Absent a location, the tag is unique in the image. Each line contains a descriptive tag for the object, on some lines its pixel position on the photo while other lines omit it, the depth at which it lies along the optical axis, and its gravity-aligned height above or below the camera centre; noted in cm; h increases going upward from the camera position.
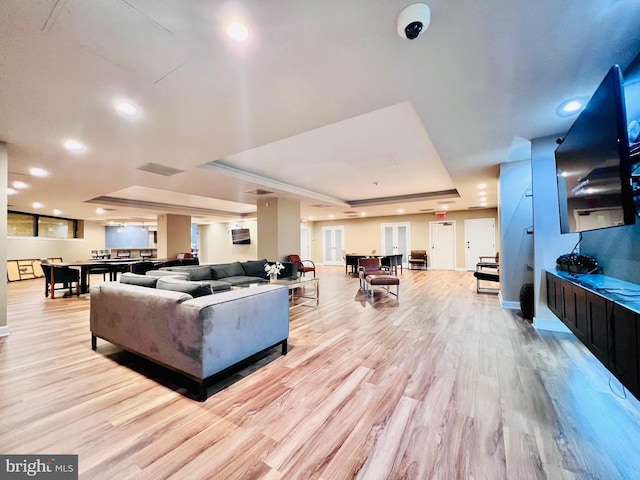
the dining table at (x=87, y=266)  578 -53
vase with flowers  461 -50
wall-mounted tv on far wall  1248 +37
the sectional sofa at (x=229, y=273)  455 -61
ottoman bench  518 -80
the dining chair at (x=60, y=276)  579 -68
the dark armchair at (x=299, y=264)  659 -56
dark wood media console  138 -55
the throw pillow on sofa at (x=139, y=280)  278 -39
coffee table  461 -117
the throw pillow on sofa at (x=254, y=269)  585 -59
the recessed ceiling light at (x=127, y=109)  242 +133
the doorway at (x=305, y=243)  1386 -1
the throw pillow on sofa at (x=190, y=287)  238 -41
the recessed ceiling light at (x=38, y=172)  430 +130
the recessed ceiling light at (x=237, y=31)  155 +133
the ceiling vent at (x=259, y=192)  603 +126
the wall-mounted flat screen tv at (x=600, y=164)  147 +52
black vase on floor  391 -95
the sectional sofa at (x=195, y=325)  197 -72
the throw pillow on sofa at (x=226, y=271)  529 -58
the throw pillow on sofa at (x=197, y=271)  480 -52
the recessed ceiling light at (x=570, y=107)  248 +134
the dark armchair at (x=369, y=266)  617 -59
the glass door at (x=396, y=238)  1177 +16
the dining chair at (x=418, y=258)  1064 -70
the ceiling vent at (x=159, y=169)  417 +129
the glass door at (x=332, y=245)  1354 -14
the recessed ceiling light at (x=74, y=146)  326 +132
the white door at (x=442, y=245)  1071 -18
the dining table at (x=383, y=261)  881 -71
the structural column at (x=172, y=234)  968 +40
